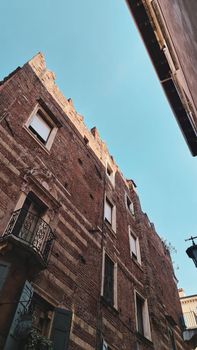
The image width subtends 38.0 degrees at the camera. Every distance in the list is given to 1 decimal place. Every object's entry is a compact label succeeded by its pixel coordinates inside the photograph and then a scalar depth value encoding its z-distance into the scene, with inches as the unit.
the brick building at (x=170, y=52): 202.8
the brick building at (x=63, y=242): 261.4
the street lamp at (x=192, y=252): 301.9
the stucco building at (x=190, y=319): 630.8
